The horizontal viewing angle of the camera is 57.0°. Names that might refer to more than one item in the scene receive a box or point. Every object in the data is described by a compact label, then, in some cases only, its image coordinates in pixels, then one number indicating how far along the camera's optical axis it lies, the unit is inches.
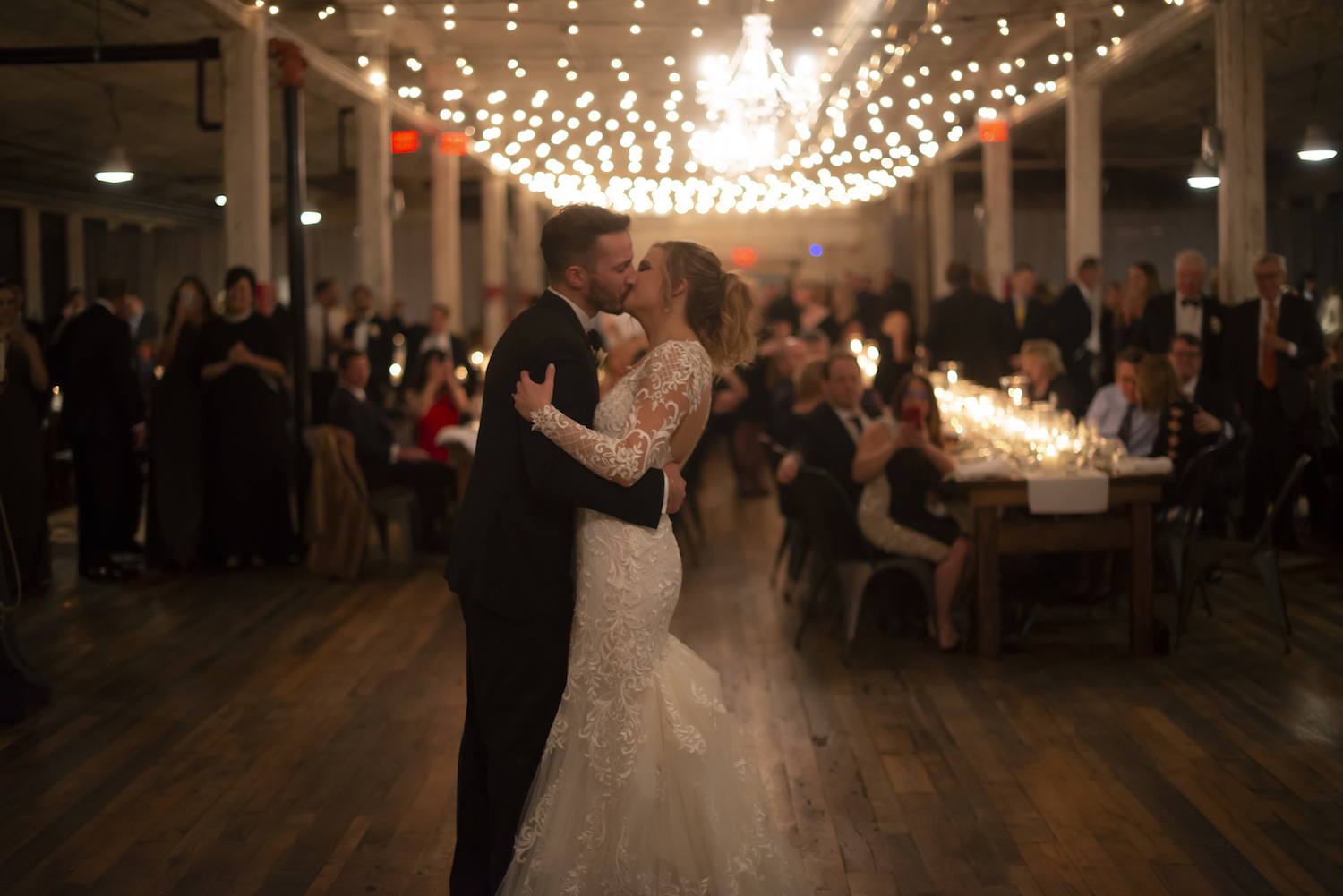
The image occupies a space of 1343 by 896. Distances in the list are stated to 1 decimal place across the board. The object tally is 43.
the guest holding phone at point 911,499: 193.9
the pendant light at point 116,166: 375.6
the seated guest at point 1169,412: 211.8
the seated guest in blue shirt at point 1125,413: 227.8
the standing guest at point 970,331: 358.0
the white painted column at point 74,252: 663.1
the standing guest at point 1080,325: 363.6
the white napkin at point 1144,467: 187.8
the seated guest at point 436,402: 294.2
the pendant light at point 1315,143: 394.3
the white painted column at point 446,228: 553.6
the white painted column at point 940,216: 666.8
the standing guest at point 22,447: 218.1
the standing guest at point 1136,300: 298.7
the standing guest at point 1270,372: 264.8
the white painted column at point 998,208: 533.3
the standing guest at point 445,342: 434.1
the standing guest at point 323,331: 380.5
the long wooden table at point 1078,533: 186.5
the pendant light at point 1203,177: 304.7
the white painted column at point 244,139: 297.9
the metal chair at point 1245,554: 189.3
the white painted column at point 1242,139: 285.6
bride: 95.3
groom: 94.2
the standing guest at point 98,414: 255.1
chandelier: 273.4
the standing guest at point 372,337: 405.7
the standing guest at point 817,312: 475.8
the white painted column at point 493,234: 680.4
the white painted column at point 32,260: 615.5
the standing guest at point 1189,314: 276.2
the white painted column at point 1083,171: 415.8
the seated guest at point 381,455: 263.1
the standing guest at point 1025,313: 396.2
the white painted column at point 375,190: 444.8
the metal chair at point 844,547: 188.9
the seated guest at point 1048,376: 283.3
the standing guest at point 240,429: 261.9
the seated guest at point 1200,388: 214.8
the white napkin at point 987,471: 187.9
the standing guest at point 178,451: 260.8
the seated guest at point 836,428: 203.6
